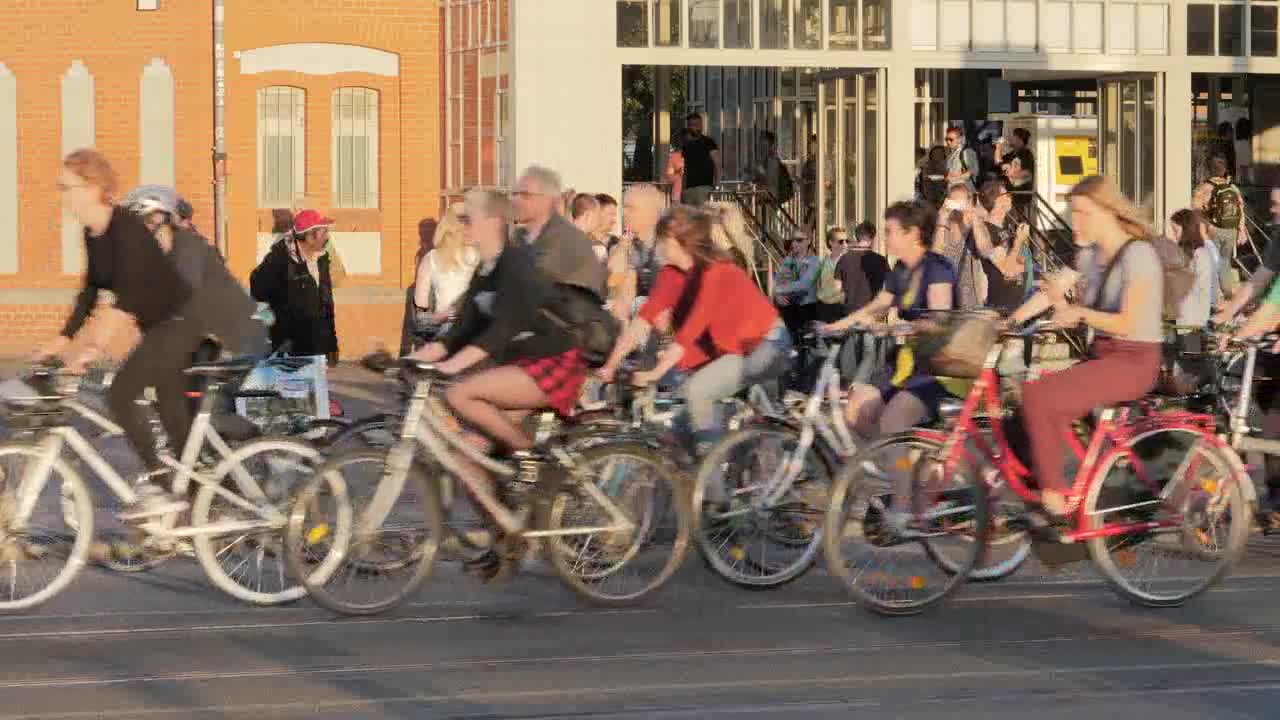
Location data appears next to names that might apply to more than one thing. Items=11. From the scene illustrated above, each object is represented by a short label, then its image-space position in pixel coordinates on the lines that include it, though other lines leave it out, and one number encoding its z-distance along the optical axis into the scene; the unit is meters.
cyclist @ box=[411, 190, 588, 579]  19.62
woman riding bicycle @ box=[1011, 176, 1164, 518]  18.95
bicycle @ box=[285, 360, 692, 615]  18.94
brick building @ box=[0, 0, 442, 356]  56.41
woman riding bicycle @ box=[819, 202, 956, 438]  21.19
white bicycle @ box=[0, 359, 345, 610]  19.48
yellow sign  60.78
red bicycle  18.95
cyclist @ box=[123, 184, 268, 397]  22.20
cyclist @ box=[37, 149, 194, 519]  19.81
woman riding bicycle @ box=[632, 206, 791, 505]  21.52
